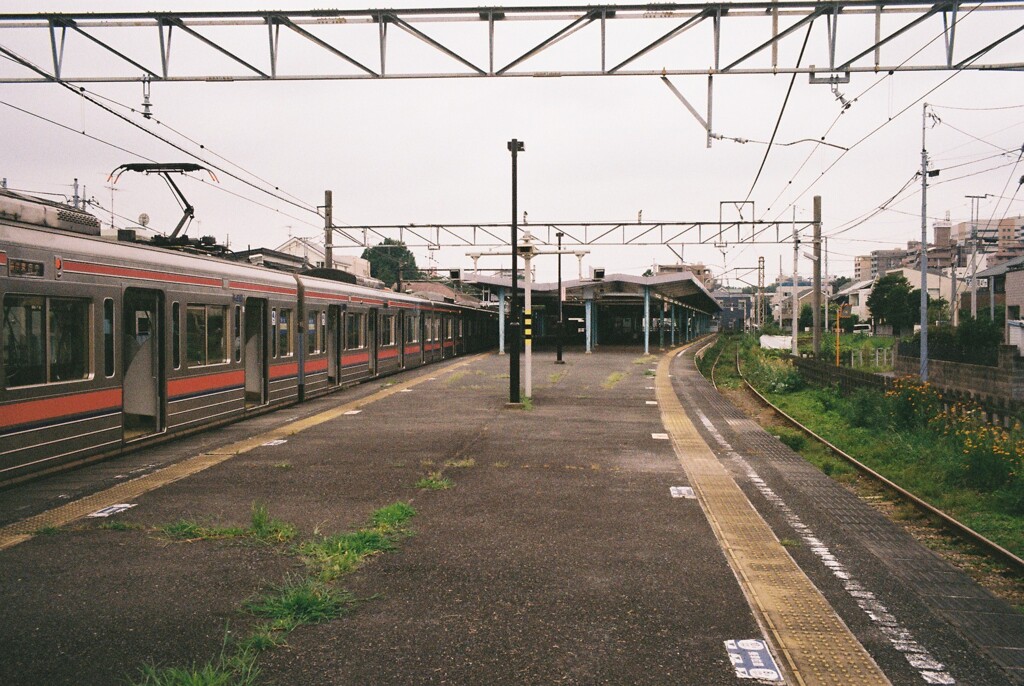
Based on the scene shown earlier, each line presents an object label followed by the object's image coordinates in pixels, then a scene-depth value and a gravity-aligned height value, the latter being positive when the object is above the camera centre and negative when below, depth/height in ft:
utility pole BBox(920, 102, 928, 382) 63.70 +6.61
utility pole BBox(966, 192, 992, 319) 113.67 +10.75
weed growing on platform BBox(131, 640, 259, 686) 11.85 -5.54
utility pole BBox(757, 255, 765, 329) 232.69 +16.04
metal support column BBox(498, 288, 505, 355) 118.73 +2.40
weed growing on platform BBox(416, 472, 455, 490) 26.15 -5.34
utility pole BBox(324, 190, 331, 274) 93.91 +13.41
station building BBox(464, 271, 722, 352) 117.91 +5.29
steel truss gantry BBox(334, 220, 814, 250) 94.17 +12.96
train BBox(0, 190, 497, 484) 25.04 -0.38
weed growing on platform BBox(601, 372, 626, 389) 68.58 -4.81
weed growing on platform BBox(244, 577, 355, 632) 14.70 -5.53
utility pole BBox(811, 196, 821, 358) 91.35 +5.17
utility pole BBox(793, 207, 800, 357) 120.02 +11.71
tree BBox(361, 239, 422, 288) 267.39 +25.29
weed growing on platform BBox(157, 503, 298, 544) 19.98 -5.37
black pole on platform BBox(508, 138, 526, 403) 50.65 +0.96
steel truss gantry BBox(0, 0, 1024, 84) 31.63 +13.12
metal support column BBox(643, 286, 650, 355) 116.06 +3.40
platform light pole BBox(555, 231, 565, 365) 98.37 -2.05
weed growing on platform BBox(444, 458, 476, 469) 30.17 -5.33
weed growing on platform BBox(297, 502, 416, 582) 17.72 -5.44
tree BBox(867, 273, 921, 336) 177.78 +6.11
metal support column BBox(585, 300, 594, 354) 123.75 +1.49
